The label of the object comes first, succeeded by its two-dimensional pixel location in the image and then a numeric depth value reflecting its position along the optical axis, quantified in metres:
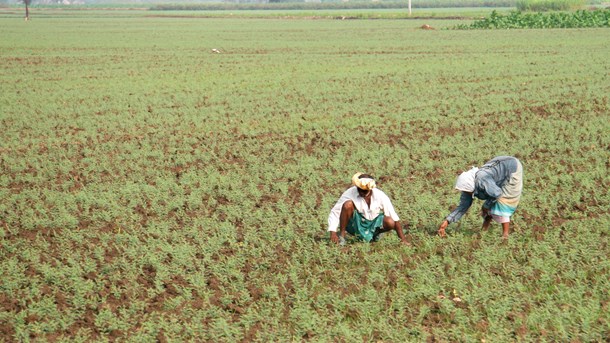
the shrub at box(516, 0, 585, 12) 141.46
